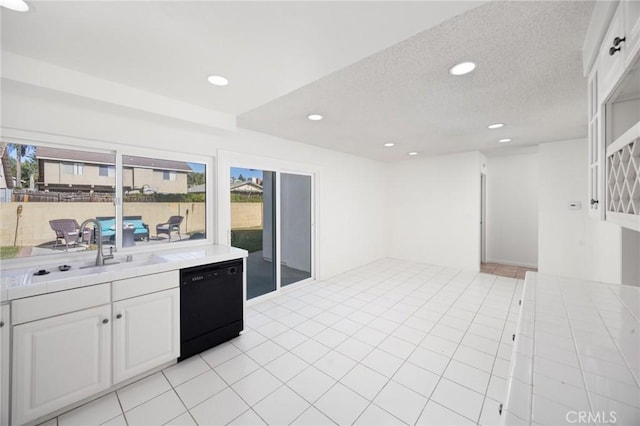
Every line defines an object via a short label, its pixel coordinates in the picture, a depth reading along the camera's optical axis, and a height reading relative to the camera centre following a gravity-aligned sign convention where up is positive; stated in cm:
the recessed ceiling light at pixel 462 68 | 185 +109
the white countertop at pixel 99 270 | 157 -44
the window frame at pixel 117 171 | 202 +47
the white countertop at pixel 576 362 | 76 -60
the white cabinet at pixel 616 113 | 94 +51
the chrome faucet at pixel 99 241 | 212 -25
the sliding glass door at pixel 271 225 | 352 -19
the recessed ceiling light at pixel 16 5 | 128 +108
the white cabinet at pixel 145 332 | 190 -96
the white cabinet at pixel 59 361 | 155 -98
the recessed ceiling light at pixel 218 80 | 207 +112
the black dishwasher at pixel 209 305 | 225 -89
